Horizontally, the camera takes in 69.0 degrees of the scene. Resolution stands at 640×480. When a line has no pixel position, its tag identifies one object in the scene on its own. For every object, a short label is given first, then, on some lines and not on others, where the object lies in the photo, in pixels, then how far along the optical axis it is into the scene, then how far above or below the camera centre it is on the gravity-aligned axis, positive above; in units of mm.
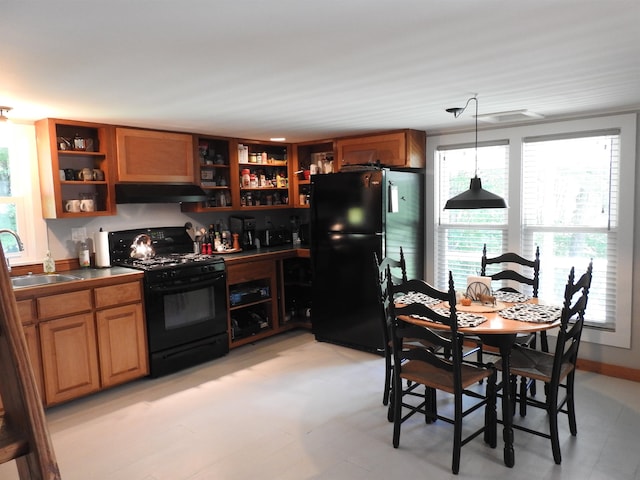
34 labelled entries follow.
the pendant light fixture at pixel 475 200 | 2781 +12
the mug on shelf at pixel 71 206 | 3779 +73
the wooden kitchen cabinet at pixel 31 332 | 3109 -777
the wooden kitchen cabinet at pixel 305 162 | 5305 +523
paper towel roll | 3939 -294
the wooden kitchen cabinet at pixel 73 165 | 3617 +413
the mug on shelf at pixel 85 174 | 3834 +330
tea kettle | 4258 -321
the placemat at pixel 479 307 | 2952 -684
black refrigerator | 4191 -328
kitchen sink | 3494 -481
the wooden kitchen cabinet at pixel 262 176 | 4984 +375
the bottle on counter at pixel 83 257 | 3943 -358
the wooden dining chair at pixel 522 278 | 3287 -593
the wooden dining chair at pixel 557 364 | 2545 -978
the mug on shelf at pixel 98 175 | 3902 +328
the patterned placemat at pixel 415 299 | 3184 -668
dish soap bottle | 3711 -385
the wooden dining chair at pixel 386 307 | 3076 -678
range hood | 3881 +167
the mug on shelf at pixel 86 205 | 3824 +77
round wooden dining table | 2529 -737
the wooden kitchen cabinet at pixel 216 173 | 4645 +390
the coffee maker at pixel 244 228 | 5133 -213
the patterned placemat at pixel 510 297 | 3273 -695
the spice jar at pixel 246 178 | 5012 +336
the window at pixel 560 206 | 3693 -60
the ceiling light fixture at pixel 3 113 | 3095 +700
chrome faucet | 3339 -140
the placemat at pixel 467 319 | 2627 -686
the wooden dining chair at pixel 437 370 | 2479 -973
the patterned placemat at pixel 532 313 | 2725 -693
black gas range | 3816 -756
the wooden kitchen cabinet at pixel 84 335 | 3191 -883
